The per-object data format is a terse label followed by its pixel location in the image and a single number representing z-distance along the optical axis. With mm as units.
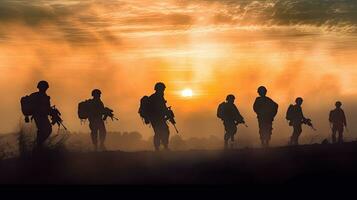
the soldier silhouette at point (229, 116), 25453
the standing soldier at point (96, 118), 24344
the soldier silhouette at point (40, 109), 20531
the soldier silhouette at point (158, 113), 23438
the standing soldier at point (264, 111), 25250
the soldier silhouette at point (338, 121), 29344
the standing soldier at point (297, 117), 27328
